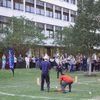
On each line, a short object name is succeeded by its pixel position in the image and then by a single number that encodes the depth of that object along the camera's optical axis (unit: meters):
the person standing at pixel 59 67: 20.36
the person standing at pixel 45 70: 11.70
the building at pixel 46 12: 38.68
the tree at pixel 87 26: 22.19
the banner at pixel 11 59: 22.06
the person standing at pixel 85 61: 30.16
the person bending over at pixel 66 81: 10.69
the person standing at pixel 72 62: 28.69
